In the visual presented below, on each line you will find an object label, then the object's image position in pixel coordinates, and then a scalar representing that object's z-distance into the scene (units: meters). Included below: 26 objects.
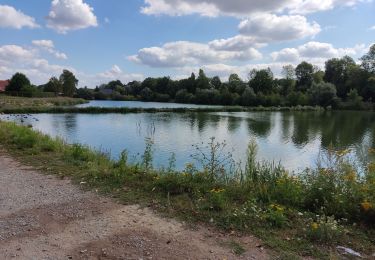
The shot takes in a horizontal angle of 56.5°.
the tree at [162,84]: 131.23
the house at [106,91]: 142.90
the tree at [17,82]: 84.81
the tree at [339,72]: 92.25
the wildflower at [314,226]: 4.65
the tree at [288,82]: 103.12
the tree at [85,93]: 130.15
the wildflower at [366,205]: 5.27
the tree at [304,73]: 106.50
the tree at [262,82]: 105.19
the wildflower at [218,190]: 6.08
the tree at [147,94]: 129.62
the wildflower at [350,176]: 5.89
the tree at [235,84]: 105.06
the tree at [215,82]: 121.18
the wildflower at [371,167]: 6.27
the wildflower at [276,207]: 5.22
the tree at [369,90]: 83.46
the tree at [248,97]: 94.56
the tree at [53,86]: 103.81
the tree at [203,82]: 116.28
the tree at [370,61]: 88.50
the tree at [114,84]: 162.00
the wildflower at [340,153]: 6.71
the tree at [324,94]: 83.81
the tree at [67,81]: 107.50
